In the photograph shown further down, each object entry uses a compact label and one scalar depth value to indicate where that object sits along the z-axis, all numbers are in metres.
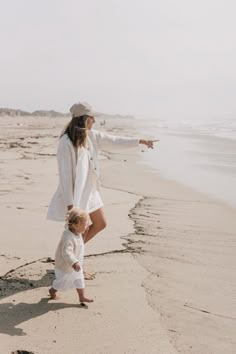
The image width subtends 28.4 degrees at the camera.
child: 3.57
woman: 3.91
